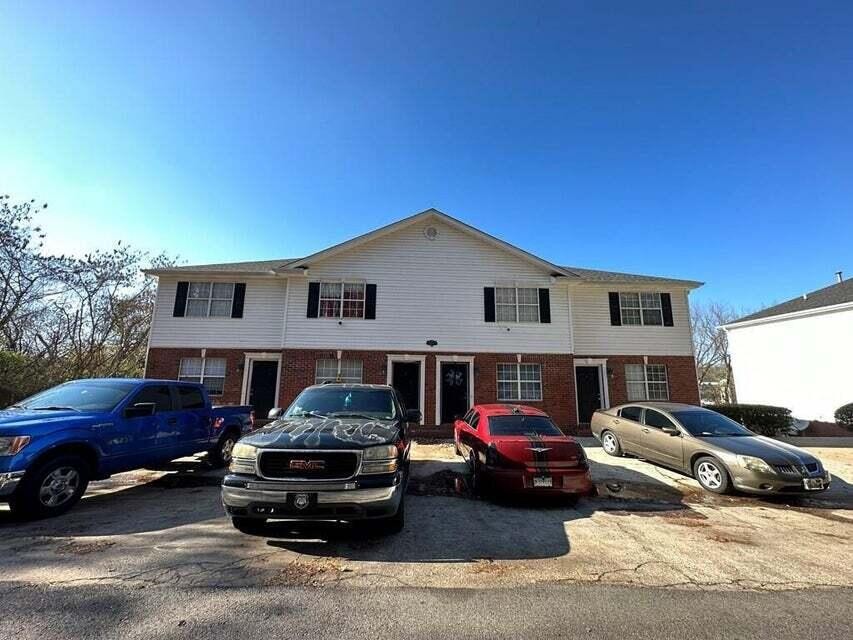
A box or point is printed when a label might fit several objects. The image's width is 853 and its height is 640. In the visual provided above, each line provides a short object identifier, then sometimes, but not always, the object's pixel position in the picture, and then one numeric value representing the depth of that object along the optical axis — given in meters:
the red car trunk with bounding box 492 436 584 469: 6.61
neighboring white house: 19.02
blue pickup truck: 5.14
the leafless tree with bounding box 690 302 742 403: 40.47
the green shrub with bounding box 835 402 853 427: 16.97
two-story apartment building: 15.05
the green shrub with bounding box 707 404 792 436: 15.40
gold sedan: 7.22
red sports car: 6.52
